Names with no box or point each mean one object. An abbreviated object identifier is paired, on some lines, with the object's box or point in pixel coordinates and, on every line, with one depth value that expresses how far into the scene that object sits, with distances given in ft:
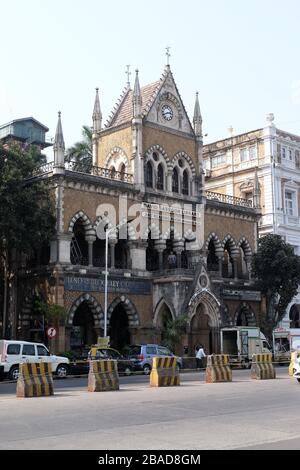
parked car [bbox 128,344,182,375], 104.27
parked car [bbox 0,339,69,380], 87.04
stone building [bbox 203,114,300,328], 164.55
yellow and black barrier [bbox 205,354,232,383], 75.10
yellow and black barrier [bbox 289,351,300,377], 71.99
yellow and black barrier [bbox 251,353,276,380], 80.48
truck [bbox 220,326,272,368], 125.39
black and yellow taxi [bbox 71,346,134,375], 98.32
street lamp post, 111.96
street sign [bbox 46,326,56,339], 106.11
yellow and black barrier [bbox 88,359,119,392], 64.34
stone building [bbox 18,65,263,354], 117.08
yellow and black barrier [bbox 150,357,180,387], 69.92
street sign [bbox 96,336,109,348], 108.27
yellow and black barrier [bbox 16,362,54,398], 59.21
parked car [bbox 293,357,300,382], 68.95
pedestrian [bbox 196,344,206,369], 115.73
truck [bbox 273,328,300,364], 134.52
